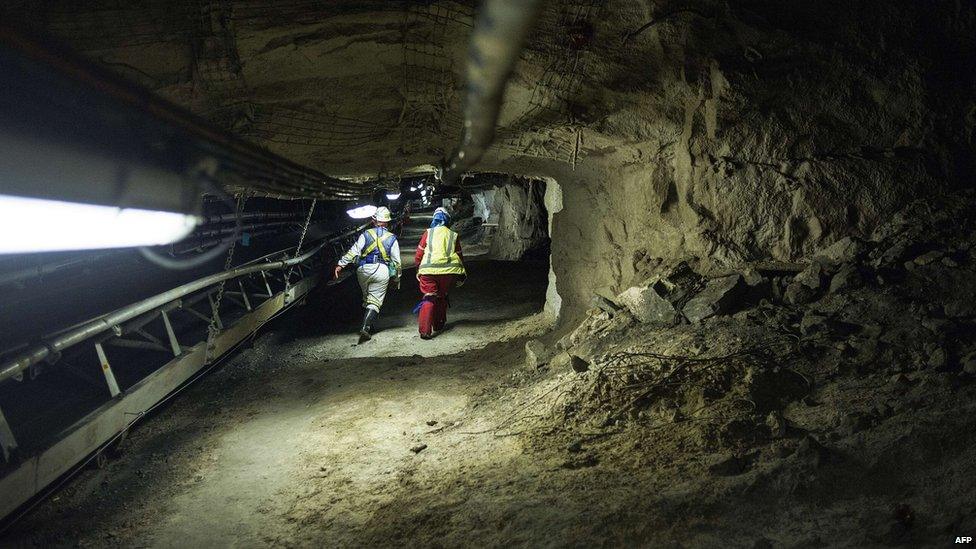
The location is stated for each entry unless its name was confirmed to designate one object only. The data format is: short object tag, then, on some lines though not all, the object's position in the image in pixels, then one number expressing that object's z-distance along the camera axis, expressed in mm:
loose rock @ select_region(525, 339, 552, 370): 5891
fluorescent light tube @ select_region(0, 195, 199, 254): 2531
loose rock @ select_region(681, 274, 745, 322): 4562
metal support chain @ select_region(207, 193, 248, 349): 6637
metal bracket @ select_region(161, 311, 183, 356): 5711
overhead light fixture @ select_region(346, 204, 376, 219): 10333
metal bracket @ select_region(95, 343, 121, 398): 4551
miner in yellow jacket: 8758
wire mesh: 3865
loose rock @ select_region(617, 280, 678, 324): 4961
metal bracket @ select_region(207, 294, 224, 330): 6859
